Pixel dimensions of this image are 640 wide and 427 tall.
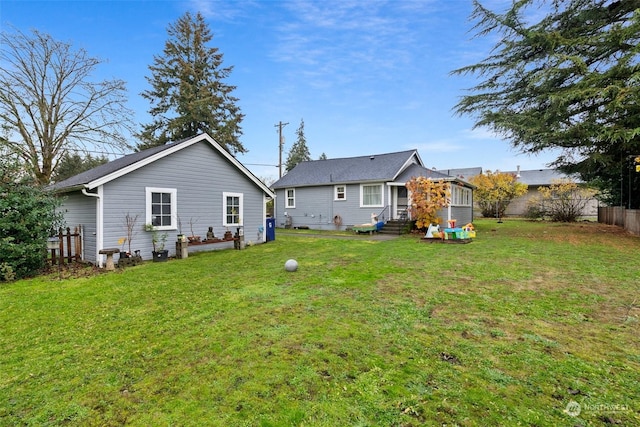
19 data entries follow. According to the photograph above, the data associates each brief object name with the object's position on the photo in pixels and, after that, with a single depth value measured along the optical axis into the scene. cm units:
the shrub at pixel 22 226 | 703
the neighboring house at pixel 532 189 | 2856
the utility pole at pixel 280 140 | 2650
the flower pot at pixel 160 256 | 929
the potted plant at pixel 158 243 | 931
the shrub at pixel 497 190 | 2559
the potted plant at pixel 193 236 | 1040
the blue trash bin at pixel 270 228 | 1362
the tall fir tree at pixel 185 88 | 2497
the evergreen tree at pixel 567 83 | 1102
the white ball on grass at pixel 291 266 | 732
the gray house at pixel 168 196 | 877
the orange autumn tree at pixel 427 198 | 1445
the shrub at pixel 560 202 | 2302
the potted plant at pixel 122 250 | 876
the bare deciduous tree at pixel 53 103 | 1559
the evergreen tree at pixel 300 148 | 4753
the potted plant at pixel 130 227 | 902
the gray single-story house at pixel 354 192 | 1723
